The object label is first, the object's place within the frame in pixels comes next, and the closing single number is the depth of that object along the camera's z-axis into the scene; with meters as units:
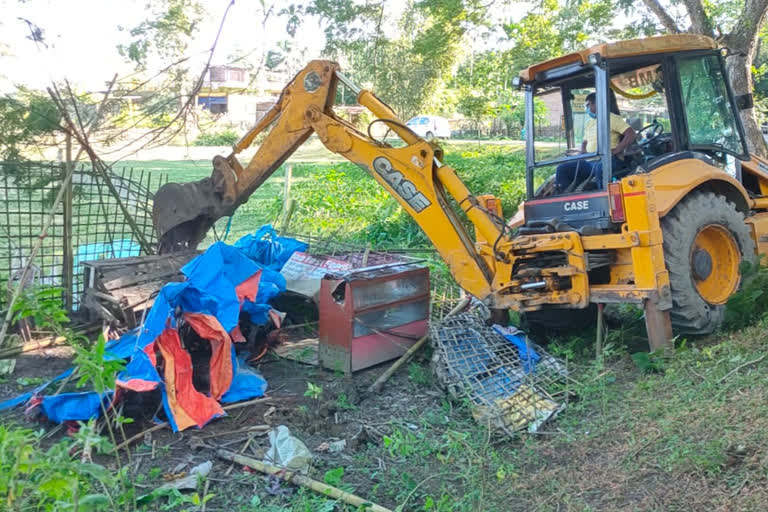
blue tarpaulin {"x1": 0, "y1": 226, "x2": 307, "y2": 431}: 4.45
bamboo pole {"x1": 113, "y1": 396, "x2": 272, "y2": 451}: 4.28
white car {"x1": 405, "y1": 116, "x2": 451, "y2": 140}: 28.16
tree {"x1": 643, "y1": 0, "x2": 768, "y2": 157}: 10.13
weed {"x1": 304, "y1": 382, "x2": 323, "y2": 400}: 5.02
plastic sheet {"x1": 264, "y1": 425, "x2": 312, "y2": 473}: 4.00
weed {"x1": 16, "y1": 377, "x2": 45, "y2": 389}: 5.39
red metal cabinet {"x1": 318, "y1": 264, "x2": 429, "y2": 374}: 5.69
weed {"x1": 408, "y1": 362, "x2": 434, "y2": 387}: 5.48
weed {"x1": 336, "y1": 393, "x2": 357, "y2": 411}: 4.98
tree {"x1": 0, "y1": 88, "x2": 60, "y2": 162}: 5.71
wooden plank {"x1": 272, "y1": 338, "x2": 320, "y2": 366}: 6.07
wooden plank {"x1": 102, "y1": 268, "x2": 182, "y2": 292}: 5.92
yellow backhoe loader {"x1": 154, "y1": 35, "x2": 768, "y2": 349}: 5.13
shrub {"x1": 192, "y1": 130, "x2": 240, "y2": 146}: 25.11
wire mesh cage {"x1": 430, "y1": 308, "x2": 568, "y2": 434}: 4.51
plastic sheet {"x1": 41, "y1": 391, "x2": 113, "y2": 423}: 4.40
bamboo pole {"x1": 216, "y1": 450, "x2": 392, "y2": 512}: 3.45
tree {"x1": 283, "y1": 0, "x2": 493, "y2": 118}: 11.32
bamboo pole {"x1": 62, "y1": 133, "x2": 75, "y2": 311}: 6.56
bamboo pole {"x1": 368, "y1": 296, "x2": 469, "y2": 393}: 5.40
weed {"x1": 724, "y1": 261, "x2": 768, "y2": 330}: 5.32
